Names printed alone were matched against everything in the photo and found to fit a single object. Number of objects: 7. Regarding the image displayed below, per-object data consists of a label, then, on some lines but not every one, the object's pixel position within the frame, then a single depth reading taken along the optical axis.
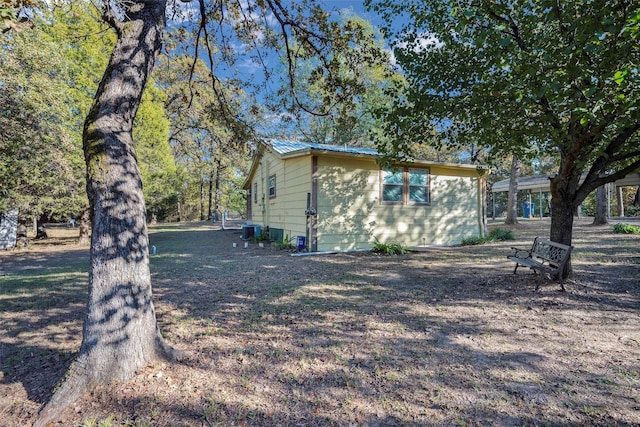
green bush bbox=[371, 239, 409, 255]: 9.10
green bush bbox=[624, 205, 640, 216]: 19.79
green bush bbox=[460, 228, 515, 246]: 10.99
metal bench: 4.77
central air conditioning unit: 14.29
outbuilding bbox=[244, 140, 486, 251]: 9.39
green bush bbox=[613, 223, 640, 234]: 11.01
